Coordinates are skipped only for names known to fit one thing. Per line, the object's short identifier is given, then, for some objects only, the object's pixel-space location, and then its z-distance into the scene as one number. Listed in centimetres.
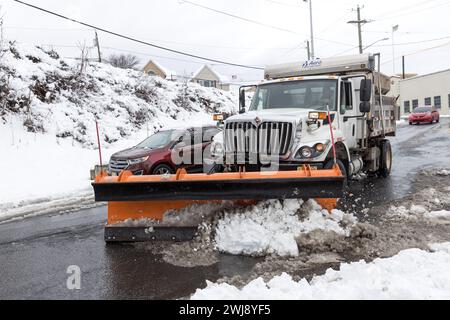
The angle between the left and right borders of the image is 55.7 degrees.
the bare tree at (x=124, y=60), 6669
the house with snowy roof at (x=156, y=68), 6556
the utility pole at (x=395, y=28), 4179
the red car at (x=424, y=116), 3456
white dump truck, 683
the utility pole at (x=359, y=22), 4272
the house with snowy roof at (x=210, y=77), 6619
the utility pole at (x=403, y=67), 7325
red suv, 1103
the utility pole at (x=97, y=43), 3706
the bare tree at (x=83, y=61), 2335
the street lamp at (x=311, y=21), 3453
